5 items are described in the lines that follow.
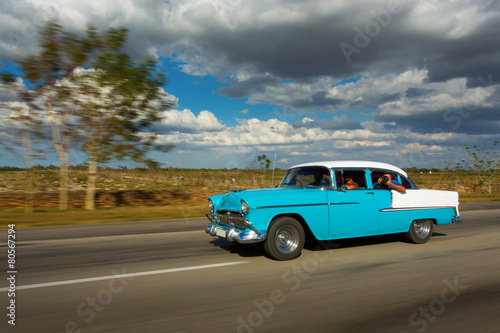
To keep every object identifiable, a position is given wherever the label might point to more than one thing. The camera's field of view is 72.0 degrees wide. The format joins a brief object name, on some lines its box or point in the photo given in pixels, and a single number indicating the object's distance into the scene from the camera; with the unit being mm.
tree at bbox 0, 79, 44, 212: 14219
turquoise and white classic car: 5742
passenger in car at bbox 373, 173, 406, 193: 7008
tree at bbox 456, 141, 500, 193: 27547
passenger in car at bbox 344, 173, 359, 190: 6696
